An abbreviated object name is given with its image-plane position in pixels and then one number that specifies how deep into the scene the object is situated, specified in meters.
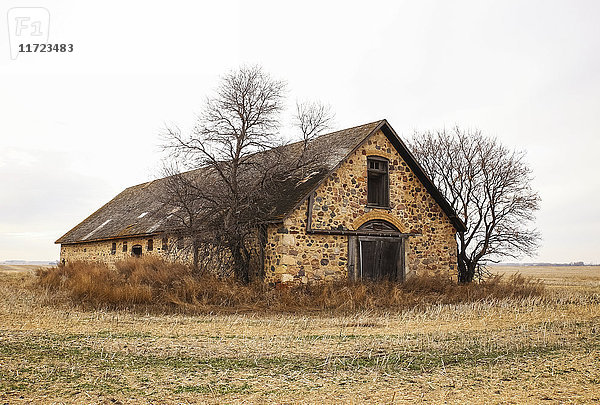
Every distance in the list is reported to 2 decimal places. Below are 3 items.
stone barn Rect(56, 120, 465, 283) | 17.23
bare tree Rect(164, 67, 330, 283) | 17.34
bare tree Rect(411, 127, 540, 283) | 24.22
